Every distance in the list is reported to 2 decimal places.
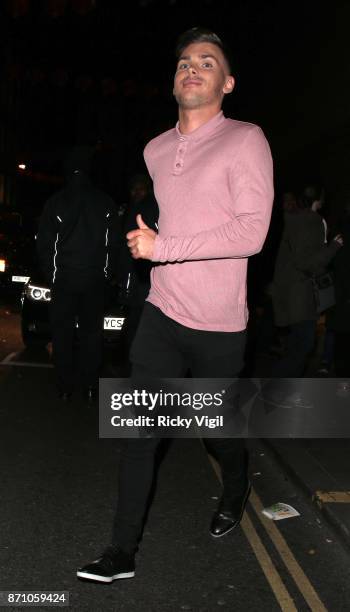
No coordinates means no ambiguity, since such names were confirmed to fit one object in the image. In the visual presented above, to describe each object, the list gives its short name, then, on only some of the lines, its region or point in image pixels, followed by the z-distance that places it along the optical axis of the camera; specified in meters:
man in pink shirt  3.23
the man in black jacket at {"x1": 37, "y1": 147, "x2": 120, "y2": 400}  6.70
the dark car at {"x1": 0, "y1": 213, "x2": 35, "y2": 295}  13.52
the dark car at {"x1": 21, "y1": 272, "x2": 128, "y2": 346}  8.56
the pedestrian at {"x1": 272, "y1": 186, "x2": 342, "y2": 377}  6.87
